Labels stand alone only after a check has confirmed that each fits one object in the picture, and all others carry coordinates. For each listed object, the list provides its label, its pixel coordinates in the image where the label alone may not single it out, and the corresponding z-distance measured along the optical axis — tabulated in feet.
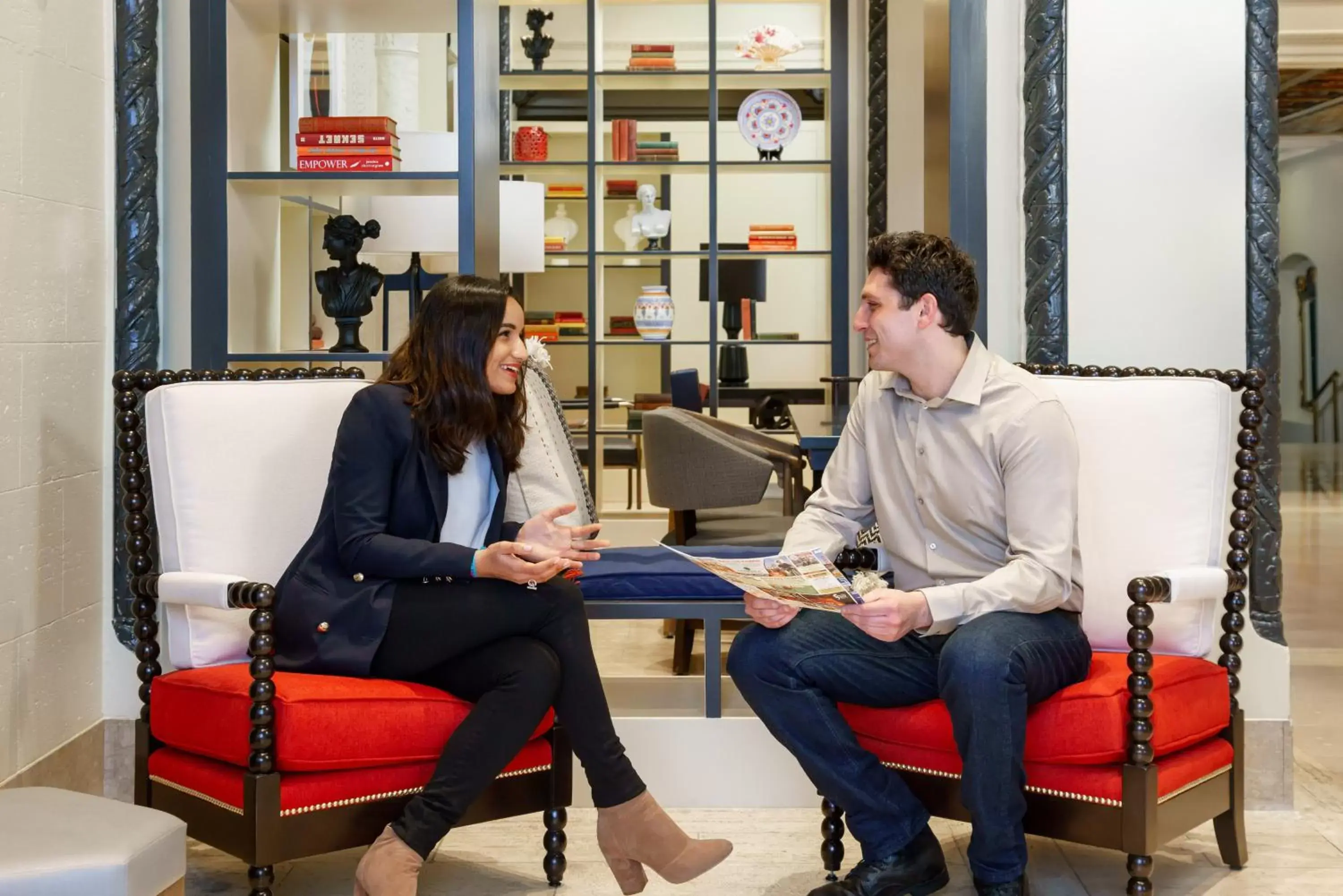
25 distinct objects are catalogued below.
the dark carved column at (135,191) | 10.48
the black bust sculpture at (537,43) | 23.56
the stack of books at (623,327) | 23.77
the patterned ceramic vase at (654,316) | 22.91
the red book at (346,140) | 11.04
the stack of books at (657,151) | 22.90
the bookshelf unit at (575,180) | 10.85
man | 7.67
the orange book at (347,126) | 11.01
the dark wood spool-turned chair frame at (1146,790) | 7.73
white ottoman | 5.66
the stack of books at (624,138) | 22.98
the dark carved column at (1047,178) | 10.57
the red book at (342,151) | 11.03
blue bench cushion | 10.52
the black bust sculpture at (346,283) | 11.53
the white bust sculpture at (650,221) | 23.32
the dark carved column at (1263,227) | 10.46
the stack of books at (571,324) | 23.71
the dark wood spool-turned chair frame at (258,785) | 7.63
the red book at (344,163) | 11.05
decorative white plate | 22.52
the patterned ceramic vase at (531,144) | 23.20
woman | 8.09
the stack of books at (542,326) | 23.56
